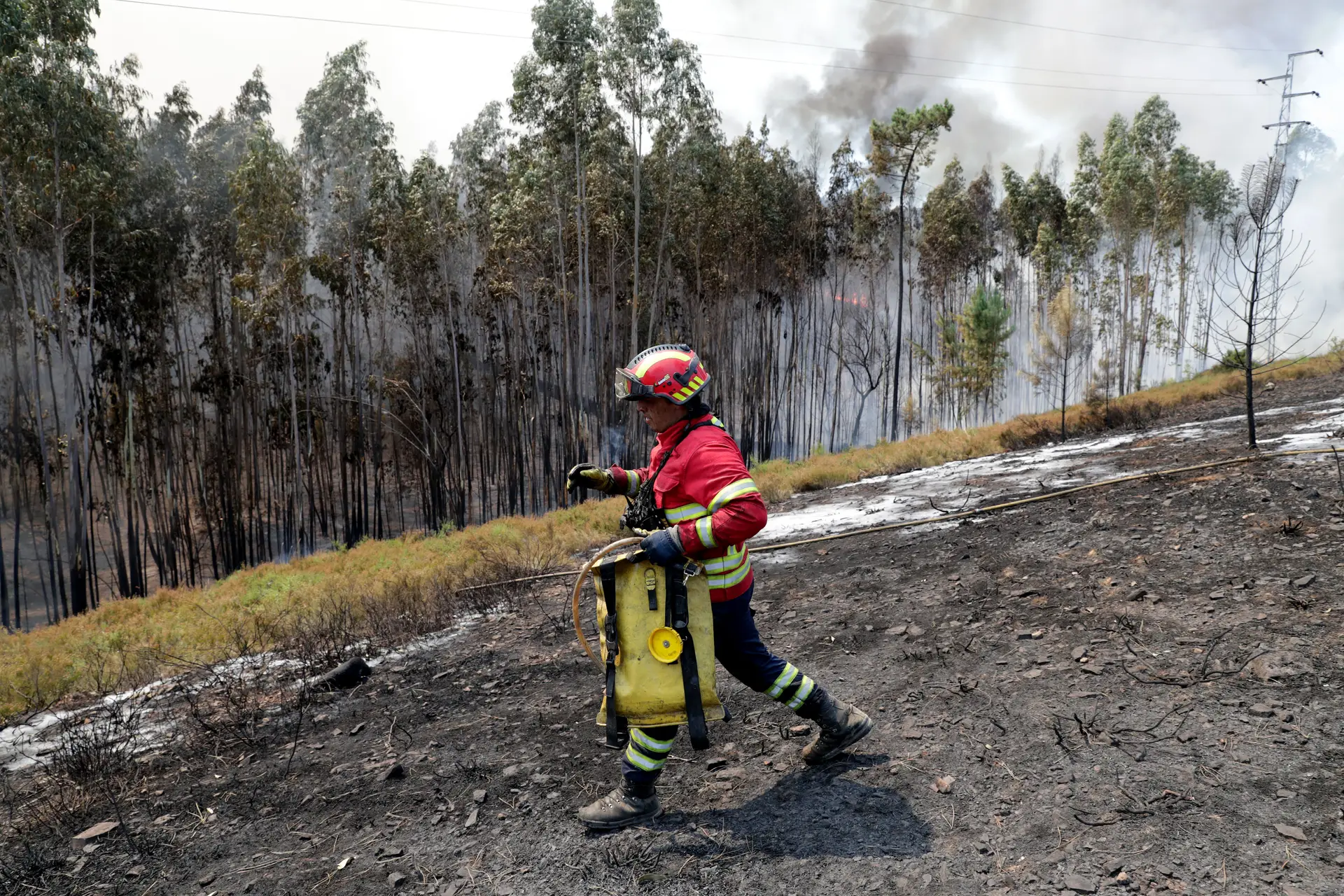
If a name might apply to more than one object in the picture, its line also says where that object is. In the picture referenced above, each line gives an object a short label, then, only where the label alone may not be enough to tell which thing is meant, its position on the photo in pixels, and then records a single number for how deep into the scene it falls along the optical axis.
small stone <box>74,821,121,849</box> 3.54
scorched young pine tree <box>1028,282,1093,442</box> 21.19
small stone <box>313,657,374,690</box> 5.35
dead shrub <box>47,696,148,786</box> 4.27
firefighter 2.77
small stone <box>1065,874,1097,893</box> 2.46
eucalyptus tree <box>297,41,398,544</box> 23.44
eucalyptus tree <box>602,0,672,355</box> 20.69
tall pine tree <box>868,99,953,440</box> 28.66
